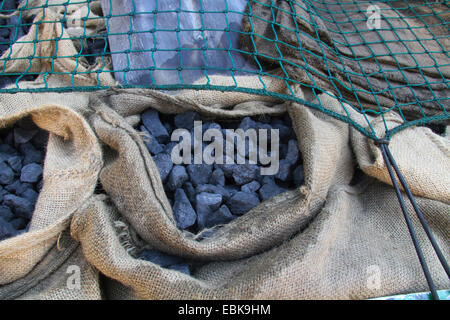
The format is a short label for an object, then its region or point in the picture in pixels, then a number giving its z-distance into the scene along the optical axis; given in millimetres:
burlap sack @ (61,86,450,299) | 1056
